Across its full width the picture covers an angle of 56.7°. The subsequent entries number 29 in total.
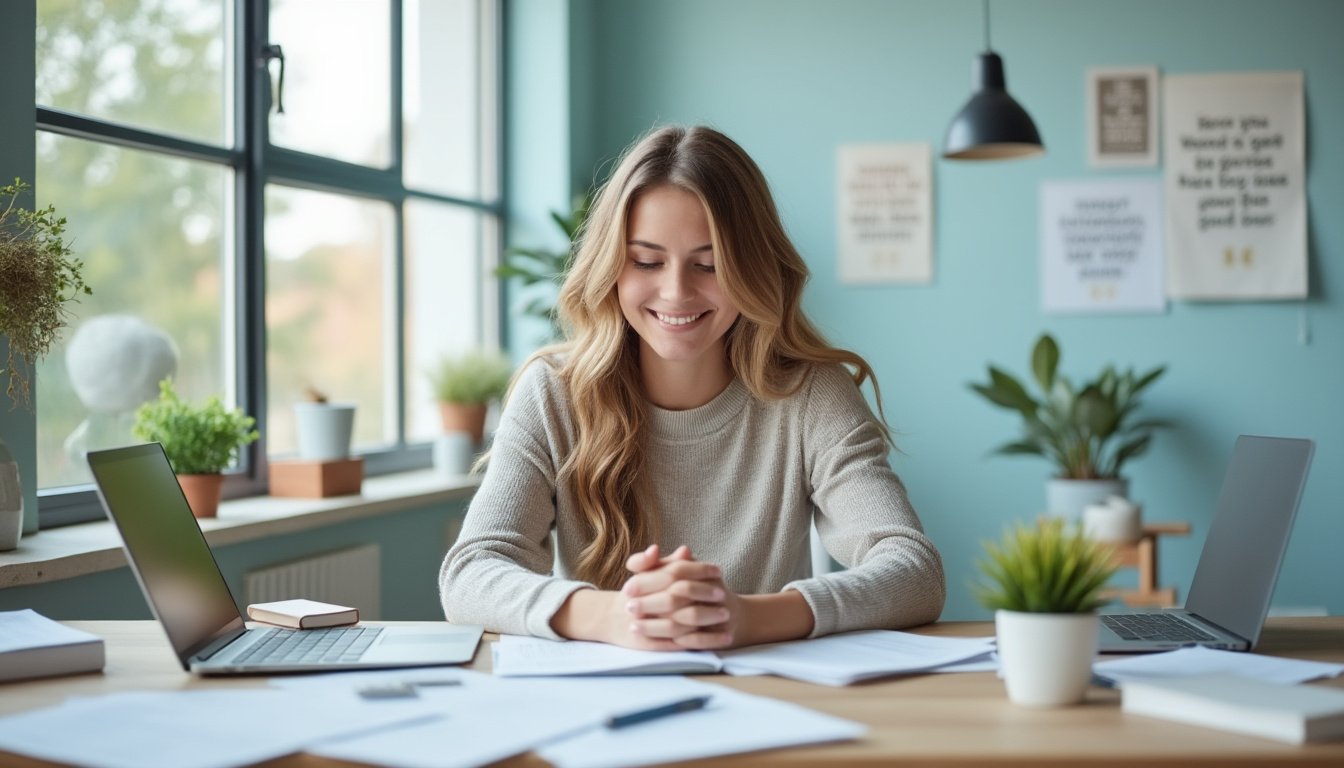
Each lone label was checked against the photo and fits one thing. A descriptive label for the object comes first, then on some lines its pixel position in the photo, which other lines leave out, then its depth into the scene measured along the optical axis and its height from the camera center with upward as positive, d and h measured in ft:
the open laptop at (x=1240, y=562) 4.51 -0.69
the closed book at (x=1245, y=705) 3.37 -0.91
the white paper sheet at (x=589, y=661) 4.23 -0.96
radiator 9.19 -1.50
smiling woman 6.04 -0.15
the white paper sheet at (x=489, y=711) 3.34 -0.97
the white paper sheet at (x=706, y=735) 3.28 -0.97
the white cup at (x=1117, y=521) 12.27 -1.36
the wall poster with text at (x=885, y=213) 14.52 +2.03
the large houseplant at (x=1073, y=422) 12.89 -0.41
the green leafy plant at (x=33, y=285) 6.05 +0.53
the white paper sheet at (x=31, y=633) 4.39 -0.89
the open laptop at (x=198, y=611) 4.32 -0.81
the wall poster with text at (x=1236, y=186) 13.87 +2.21
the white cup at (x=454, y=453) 12.67 -0.66
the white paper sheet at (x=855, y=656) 4.20 -0.97
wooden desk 3.27 -0.98
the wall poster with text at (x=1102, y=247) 14.15 +1.57
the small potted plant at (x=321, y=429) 10.44 -0.33
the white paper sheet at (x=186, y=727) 3.36 -0.98
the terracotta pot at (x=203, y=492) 8.68 -0.72
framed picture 14.12 +3.03
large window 8.66 +1.59
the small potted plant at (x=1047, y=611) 3.76 -0.70
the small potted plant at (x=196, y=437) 8.54 -0.32
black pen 3.54 -0.95
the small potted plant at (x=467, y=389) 12.78 -0.01
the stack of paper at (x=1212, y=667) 4.10 -0.96
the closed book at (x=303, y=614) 5.16 -0.95
